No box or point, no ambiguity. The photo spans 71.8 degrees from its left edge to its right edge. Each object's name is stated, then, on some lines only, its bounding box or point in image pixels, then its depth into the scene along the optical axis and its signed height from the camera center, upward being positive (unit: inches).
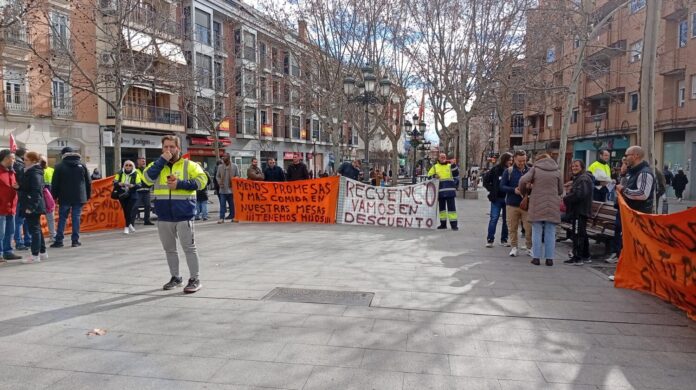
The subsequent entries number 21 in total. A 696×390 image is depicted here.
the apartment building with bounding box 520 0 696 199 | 960.9 +191.9
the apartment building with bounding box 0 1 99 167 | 937.5 +132.3
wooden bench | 311.1 -34.1
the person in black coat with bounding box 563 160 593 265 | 287.0 -20.3
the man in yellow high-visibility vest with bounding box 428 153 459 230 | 417.1 -10.6
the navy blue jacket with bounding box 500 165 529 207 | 316.8 -8.1
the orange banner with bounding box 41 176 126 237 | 434.0 -35.5
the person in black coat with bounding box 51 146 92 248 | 343.3 -12.3
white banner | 448.1 -30.9
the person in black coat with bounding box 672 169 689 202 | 904.9 -17.6
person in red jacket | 286.2 -17.3
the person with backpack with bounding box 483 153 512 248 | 346.3 -13.3
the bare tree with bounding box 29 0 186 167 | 572.1 +173.7
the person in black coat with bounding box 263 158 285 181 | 517.7 -0.1
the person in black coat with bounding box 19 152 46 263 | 280.5 -17.0
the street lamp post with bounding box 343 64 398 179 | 641.0 +115.3
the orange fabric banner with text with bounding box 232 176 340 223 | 484.7 -28.2
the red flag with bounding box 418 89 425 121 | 1183.8 +160.9
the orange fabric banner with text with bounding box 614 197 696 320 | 172.2 -33.8
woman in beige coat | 277.3 -16.8
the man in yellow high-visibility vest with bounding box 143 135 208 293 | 210.8 -10.8
